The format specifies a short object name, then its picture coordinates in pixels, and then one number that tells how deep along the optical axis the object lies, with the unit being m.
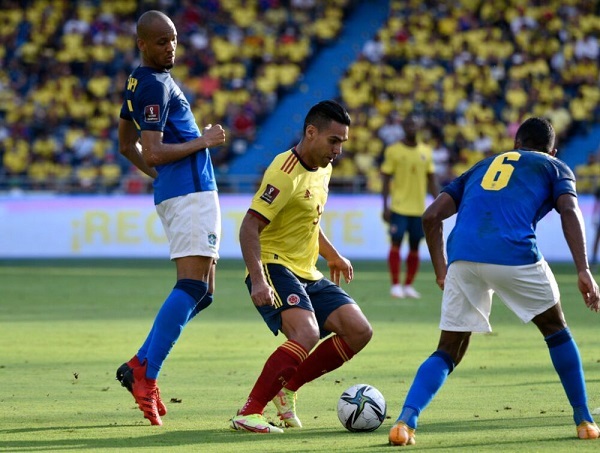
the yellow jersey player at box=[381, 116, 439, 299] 35.12
